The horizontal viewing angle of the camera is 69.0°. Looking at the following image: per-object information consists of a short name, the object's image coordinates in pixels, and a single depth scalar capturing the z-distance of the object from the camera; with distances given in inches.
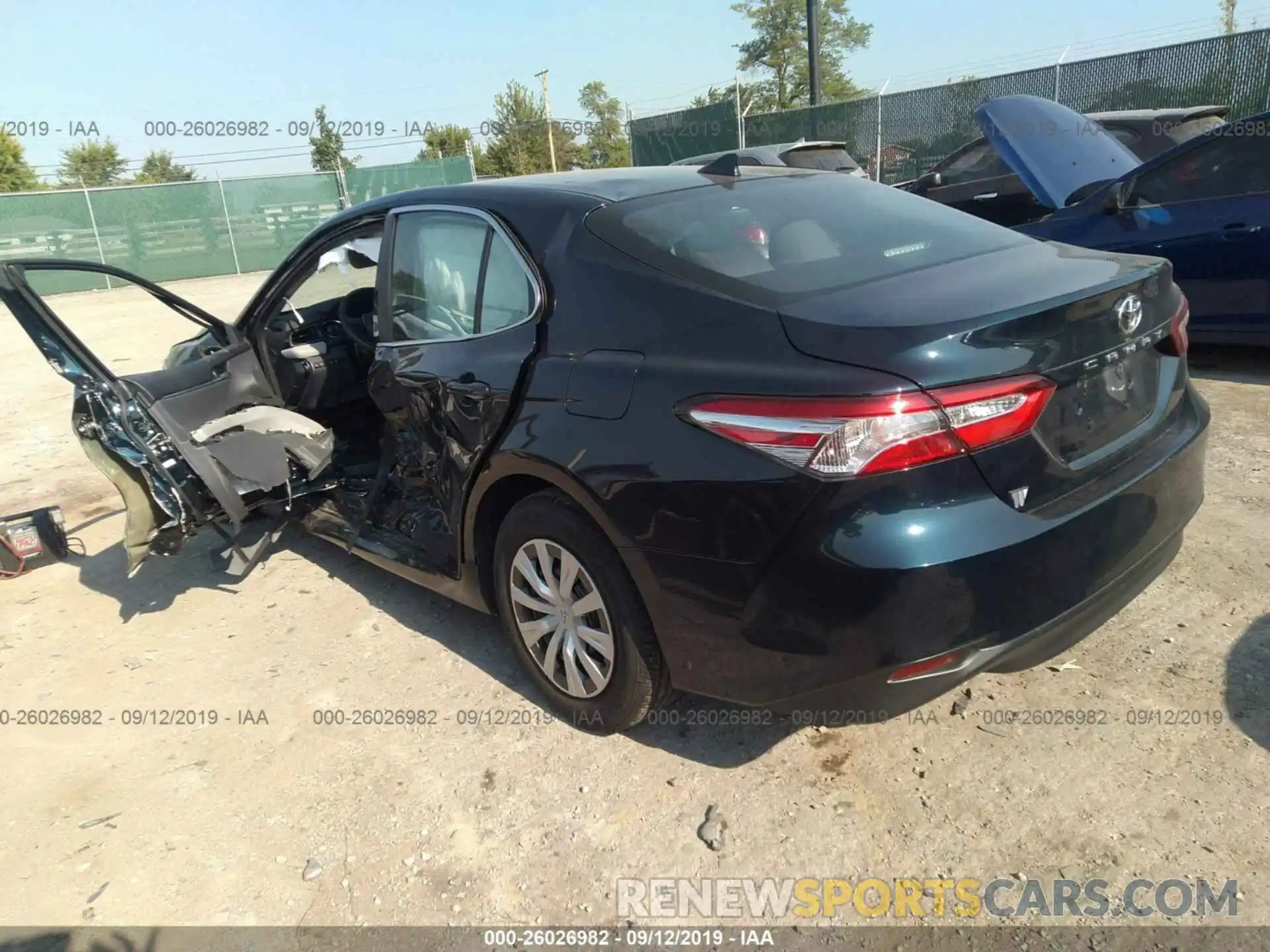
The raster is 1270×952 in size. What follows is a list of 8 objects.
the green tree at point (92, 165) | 1754.4
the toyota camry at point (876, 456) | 81.8
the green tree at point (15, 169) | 1530.5
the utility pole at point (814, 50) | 783.1
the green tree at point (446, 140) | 1494.8
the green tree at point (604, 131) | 1971.0
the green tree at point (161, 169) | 1939.0
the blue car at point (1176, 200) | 218.2
